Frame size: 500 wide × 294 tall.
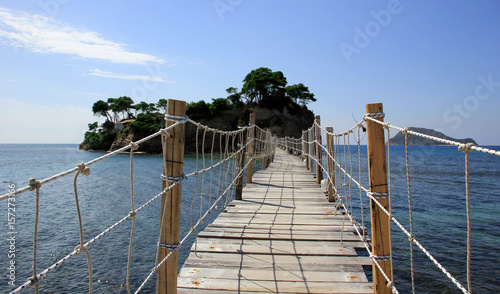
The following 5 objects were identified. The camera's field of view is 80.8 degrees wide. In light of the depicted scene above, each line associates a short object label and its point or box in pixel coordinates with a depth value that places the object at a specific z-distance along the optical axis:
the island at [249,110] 48.22
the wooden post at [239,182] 4.96
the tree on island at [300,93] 51.50
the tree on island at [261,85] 49.84
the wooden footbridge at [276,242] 1.87
